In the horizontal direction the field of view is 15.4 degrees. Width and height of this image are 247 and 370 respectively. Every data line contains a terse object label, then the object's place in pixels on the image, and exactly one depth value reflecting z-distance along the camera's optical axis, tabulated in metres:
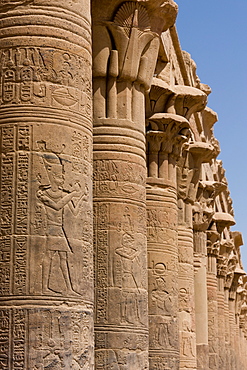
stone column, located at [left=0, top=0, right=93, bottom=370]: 8.41
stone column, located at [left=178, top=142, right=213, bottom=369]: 18.73
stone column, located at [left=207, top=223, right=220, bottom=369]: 26.20
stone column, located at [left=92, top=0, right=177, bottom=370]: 11.99
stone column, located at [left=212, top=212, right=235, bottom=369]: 27.61
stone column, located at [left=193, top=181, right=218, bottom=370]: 22.23
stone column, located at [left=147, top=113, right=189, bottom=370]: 15.49
